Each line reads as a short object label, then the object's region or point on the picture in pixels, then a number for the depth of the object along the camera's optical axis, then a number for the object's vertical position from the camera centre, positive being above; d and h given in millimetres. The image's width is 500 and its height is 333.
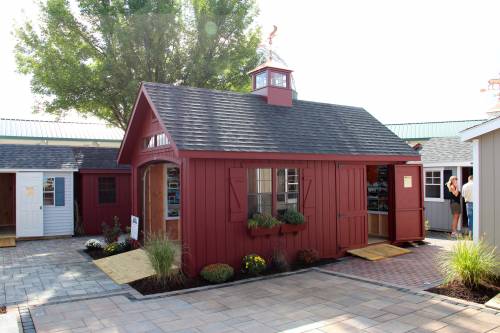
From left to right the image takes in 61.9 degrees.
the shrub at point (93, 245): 11594 -1883
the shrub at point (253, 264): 8477 -1834
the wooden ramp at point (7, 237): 12809 -1953
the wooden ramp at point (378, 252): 10148 -1994
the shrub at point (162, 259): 7742 -1550
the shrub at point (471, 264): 6828 -1537
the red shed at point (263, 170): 8469 +105
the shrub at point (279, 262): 8922 -1885
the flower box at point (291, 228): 9362 -1221
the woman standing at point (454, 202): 13180 -969
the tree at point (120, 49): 17750 +5735
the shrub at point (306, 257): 9508 -1890
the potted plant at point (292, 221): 9391 -1068
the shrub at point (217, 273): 7941 -1873
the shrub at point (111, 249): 11062 -1912
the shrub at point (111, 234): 11781 -1627
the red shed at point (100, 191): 15430 -532
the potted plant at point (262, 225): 8789 -1064
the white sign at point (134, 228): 11016 -1372
